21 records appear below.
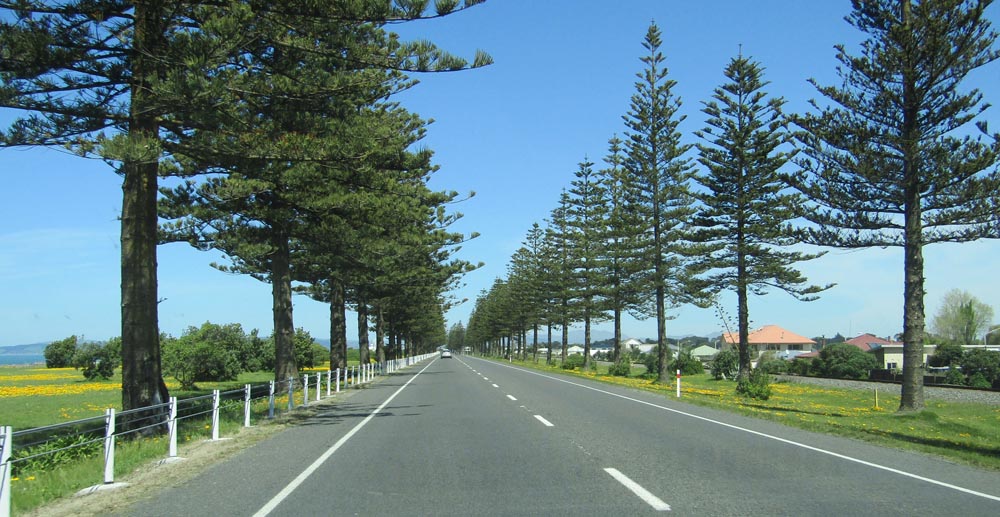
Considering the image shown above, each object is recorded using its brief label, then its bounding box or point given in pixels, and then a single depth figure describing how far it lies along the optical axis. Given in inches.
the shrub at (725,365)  2122.3
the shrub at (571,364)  2380.2
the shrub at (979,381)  1531.5
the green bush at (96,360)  1772.9
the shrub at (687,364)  2422.5
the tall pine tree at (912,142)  746.2
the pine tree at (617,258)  1952.5
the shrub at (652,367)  2162.8
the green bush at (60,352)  2738.7
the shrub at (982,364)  1732.3
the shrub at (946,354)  2030.1
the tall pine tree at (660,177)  1667.1
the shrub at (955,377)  1659.7
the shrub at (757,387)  1050.7
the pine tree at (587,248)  2222.1
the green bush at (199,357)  1334.9
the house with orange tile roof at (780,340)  4921.3
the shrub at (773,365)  2270.7
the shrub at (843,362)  2127.2
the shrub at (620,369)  1945.1
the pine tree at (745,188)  1503.4
